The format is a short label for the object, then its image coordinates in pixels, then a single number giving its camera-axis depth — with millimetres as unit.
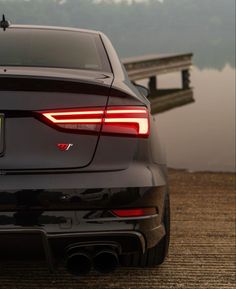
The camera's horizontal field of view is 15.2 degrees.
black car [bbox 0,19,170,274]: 4133
